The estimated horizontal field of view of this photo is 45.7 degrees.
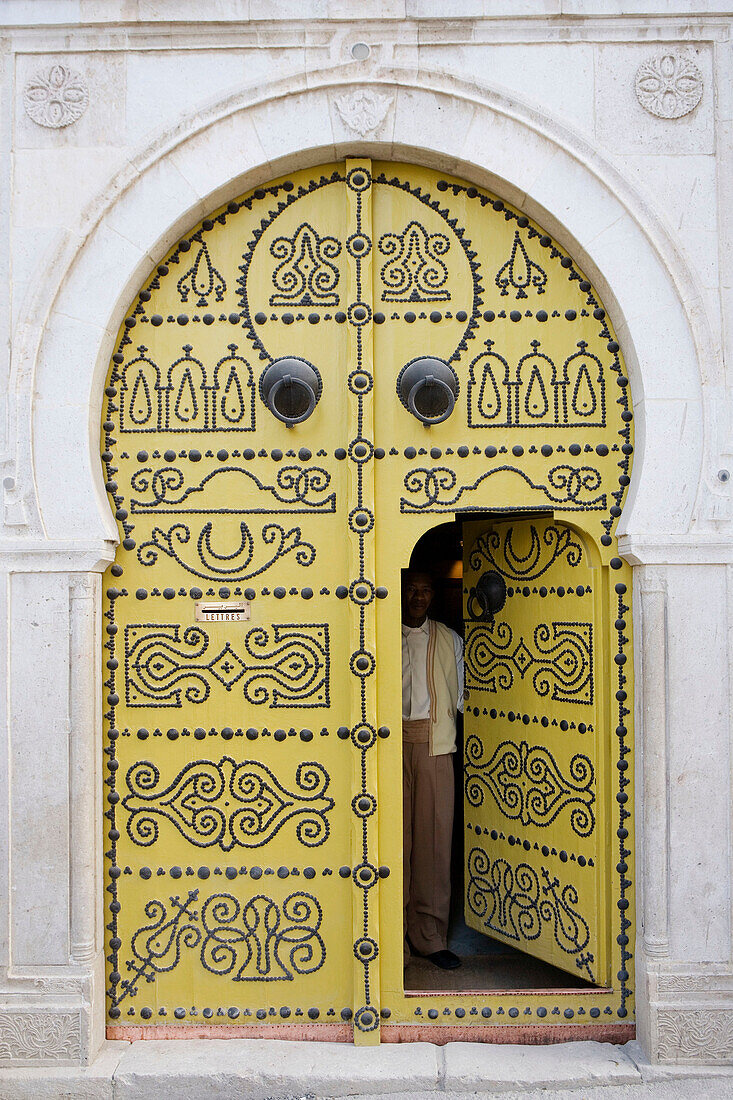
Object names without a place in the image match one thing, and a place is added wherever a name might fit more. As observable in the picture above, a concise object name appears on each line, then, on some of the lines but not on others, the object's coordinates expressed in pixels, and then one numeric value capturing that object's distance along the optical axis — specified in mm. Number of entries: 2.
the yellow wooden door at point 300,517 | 3578
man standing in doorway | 4414
